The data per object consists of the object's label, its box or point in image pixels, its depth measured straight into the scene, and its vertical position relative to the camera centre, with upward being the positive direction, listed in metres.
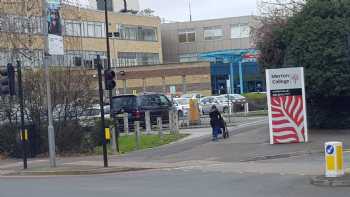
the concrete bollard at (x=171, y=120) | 33.91 -1.22
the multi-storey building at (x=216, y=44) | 92.56 +6.58
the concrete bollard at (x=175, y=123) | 33.91 -1.36
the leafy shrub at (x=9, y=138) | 30.33 -1.60
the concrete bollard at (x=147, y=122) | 34.44 -1.30
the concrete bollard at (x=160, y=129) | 32.88 -1.58
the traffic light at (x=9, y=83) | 24.50 +0.59
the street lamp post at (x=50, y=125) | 24.23 -0.90
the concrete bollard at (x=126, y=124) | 34.80 -1.36
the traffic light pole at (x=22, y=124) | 24.47 -0.84
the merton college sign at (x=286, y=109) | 26.95 -0.72
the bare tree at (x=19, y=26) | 33.78 +3.50
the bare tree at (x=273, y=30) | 31.61 +2.80
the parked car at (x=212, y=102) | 52.84 -0.88
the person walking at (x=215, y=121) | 29.69 -1.18
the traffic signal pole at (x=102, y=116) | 23.05 -0.62
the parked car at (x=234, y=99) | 55.12 -0.52
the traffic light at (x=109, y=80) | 25.78 +0.59
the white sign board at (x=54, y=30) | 23.69 +2.28
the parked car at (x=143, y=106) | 38.59 -0.56
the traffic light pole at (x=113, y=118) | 28.85 -0.89
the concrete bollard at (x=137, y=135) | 29.42 -1.67
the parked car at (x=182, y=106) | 47.11 -0.83
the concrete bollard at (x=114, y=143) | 29.16 -1.91
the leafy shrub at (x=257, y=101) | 58.88 -0.86
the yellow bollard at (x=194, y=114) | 41.03 -1.20
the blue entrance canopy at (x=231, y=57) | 79.94 +4.03
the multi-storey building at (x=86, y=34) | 34.03 +4.51
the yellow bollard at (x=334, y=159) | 16.03 -1.59
